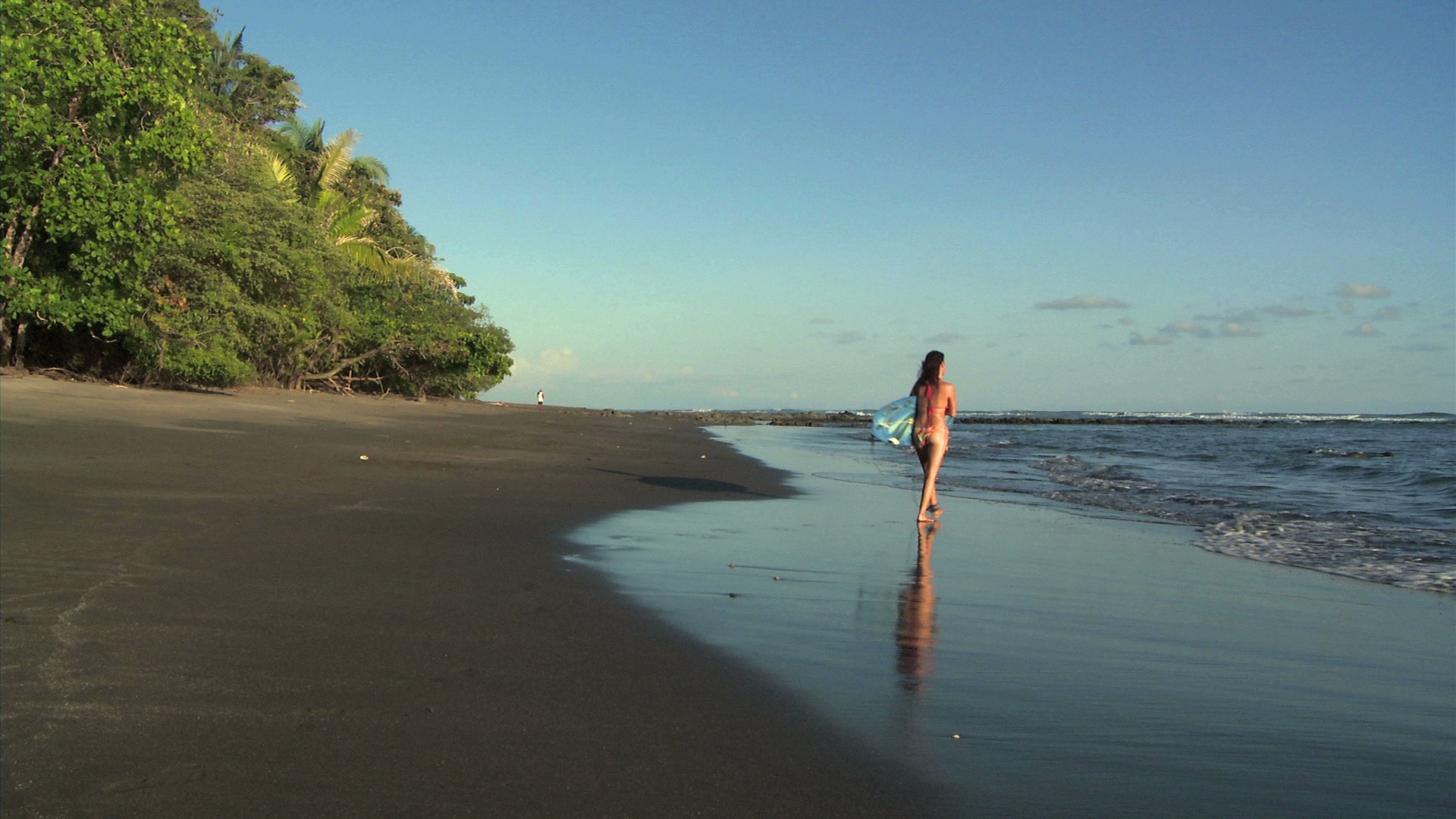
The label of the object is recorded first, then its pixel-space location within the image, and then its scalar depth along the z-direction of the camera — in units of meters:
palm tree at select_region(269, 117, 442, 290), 29.70
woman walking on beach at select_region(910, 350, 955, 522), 10.18
